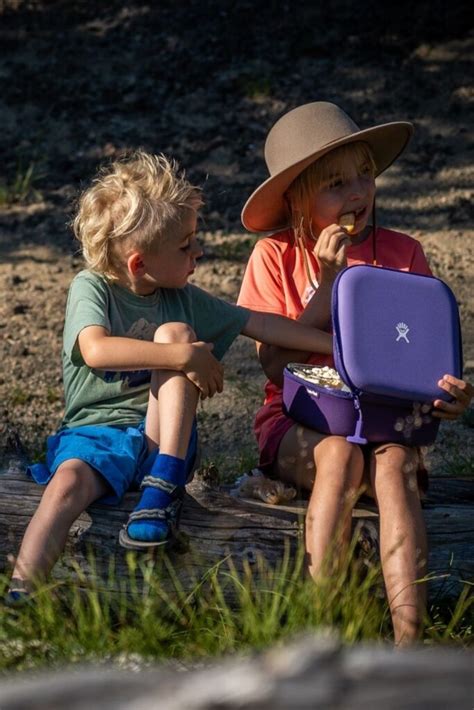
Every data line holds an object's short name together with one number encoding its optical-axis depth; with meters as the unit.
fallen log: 7.09
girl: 7.04
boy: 6.90
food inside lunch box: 7.61
